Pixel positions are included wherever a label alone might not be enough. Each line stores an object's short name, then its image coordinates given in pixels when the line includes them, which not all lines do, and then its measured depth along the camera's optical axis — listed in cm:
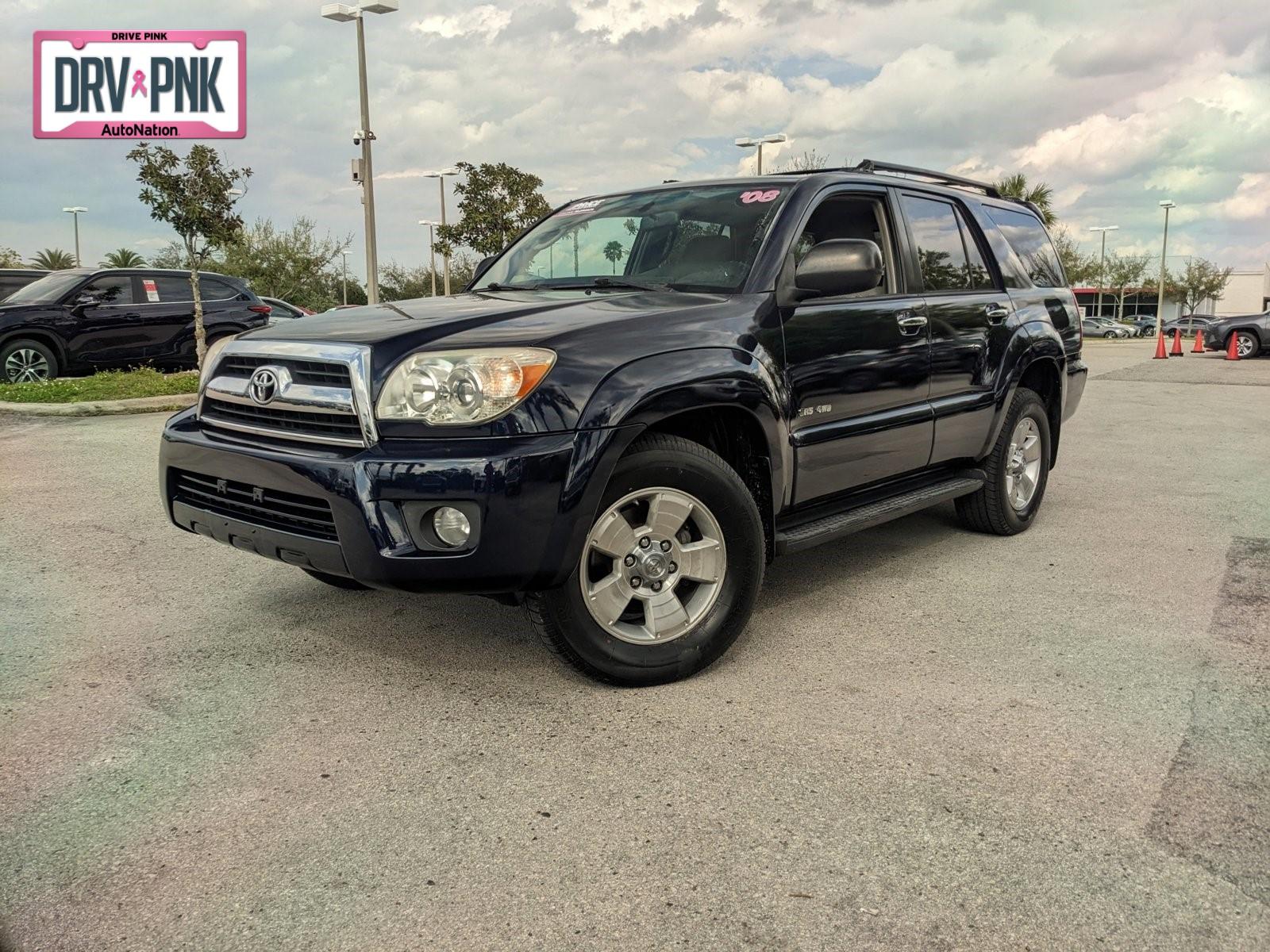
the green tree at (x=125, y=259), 4666
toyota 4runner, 308
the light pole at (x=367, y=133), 1720
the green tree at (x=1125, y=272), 7575
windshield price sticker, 490
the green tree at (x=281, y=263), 4303
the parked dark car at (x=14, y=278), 1666
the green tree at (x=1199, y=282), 7431
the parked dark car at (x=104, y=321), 1269
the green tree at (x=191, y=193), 1452
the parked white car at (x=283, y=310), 1954
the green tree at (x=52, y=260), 5000
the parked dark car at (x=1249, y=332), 2275
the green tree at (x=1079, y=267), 6996
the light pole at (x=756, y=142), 2792
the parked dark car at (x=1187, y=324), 5091
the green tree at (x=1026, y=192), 4119
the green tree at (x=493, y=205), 2478
